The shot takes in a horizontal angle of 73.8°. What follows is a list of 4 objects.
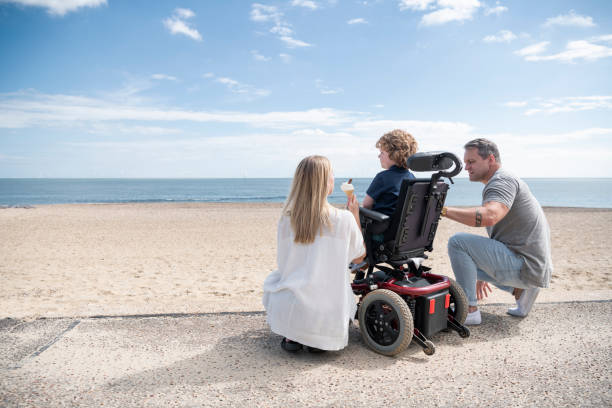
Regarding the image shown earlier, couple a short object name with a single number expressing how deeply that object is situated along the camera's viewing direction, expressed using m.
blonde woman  2.84
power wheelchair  3.02
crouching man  3.55
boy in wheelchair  3.40
